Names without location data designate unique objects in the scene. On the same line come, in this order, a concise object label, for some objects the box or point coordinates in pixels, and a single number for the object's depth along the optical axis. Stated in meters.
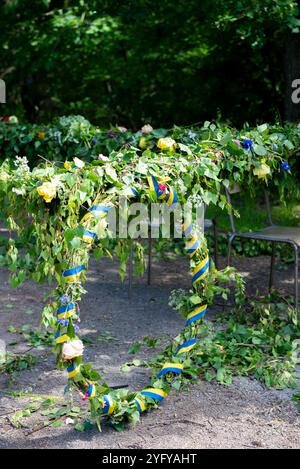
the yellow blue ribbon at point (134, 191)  3.44
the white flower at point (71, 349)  3.27
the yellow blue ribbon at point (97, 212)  3.27
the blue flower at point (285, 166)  4.76
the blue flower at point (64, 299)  3.27
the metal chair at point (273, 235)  4.95
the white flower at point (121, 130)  5.89
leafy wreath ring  3.30
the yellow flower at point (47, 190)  3.14
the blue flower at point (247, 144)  4.52
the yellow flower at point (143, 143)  5.64
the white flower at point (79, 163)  3.34
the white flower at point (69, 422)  3.49
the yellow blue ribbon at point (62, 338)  3.32
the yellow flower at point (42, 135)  6.22
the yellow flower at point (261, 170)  4.60
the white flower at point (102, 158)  3.56
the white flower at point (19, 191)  3.29
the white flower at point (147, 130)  5.78
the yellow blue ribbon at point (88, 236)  3.25
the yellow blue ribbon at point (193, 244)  3.72
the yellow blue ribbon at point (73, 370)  3.33
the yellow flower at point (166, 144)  4.05
